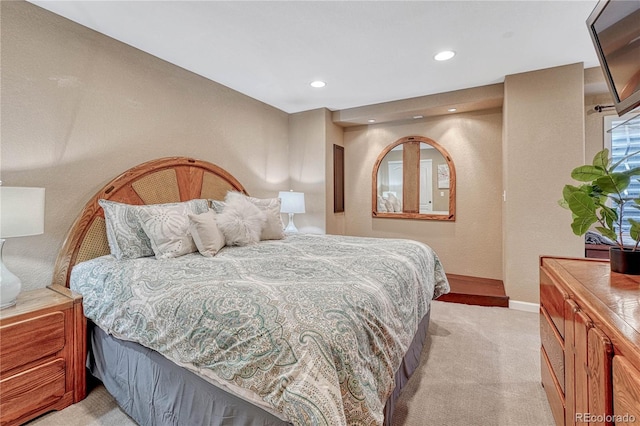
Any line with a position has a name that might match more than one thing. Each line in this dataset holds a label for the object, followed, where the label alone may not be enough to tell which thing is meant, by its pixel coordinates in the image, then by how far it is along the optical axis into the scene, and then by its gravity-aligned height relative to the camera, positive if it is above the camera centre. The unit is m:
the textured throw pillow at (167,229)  2.19 -0.12
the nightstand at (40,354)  1.57 -0.81
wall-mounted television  1.32 +0.83
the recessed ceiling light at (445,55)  2.74 +1.50
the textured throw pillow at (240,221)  2.55 -0.07
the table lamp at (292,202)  3.99 +0.16
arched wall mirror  4.27 +0.49
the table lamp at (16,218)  1.58 -0.03
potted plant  1.29 +0.05
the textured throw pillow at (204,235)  2.26 -0.17
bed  1.05 -0.49
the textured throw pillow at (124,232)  2.16 -0.14
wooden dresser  0.79 -0.42
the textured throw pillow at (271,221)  2.96 -0.08
